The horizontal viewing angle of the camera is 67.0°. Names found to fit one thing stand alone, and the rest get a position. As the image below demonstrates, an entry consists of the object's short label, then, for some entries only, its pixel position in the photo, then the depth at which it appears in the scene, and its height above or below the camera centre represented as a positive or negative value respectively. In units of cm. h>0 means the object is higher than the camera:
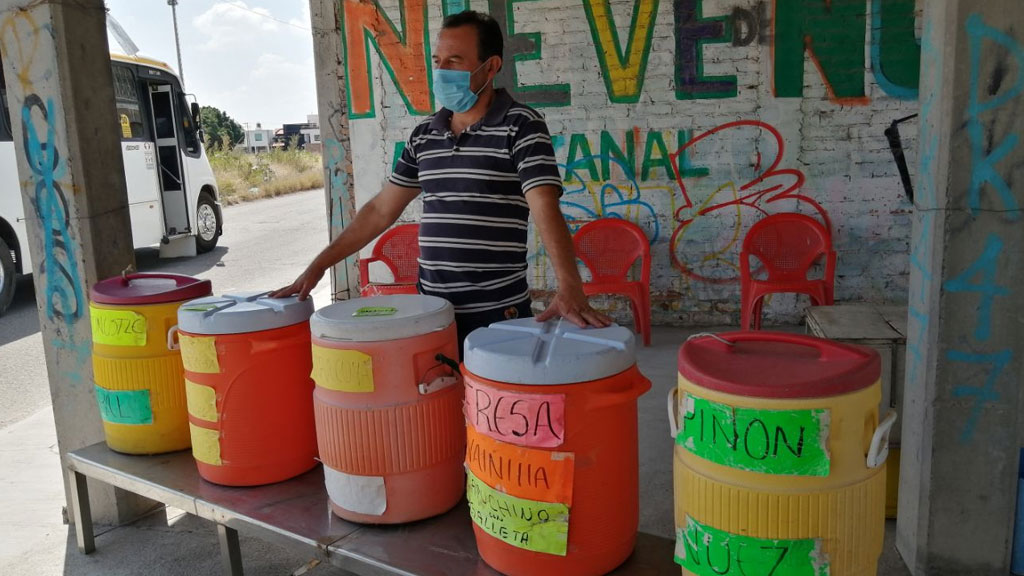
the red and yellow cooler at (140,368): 262 -66
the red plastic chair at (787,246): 543 -72
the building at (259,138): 5194 +199
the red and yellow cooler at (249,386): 223 -64
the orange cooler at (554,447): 162 -62
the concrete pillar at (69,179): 301 -2
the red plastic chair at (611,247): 582 -71
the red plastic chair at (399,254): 600 -72
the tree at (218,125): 3594 +209
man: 222 -8
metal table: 192 -99
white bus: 1020 +12
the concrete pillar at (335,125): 657 +32
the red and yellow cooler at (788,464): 139 -58
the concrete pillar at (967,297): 215 -46
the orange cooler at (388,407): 195 -63
